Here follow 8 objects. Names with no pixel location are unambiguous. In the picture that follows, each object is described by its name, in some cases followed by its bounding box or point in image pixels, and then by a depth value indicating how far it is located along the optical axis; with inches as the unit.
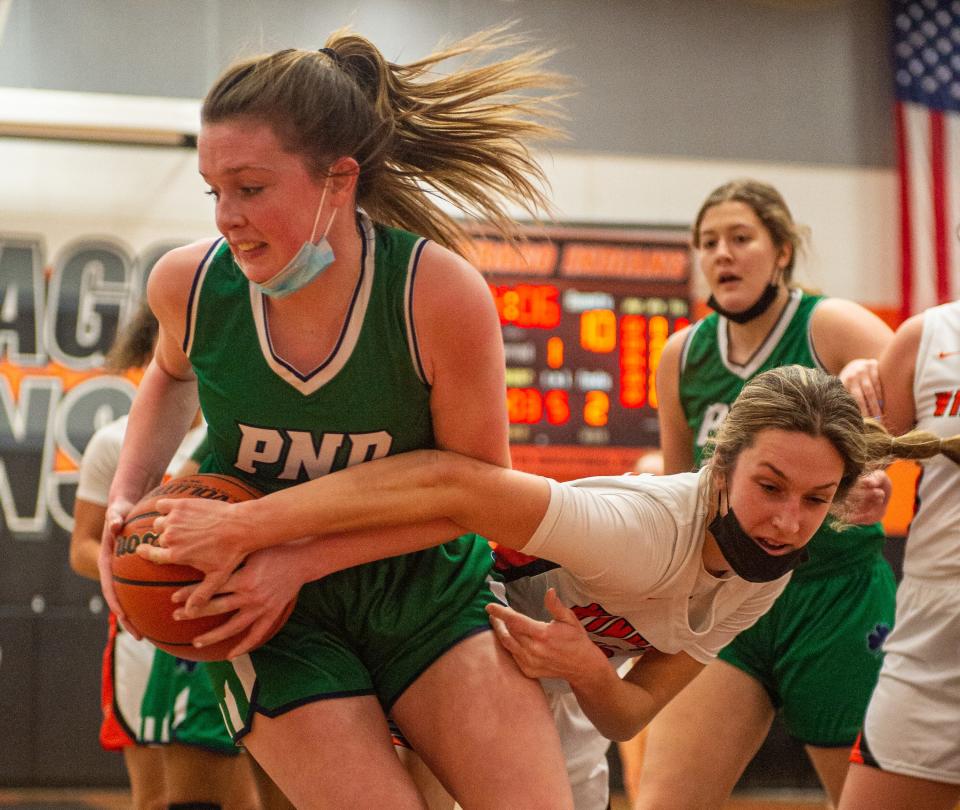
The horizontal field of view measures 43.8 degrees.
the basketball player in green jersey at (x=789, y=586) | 129.1
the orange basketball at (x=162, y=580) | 90.3
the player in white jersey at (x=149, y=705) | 142.8
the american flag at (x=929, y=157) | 300.5
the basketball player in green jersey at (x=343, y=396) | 88.6
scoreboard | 266.2
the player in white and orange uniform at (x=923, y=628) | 115.9
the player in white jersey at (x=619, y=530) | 89.6
